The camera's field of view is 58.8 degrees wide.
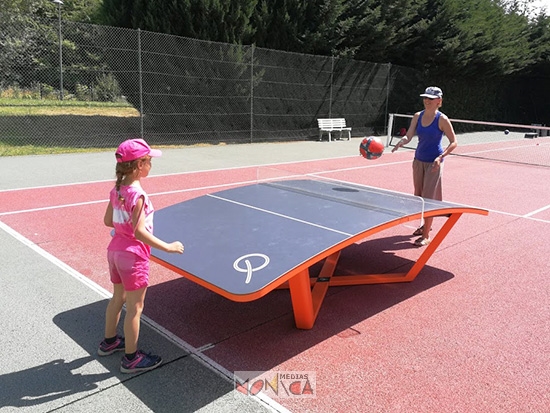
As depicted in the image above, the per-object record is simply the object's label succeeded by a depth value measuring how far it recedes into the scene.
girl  3.08
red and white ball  7.33
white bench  19.38
